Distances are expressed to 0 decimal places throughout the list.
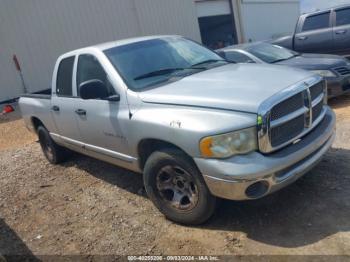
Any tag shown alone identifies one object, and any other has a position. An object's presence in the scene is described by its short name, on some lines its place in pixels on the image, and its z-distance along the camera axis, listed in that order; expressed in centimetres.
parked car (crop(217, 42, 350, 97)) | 738
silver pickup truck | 318
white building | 1393
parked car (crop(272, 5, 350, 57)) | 980
